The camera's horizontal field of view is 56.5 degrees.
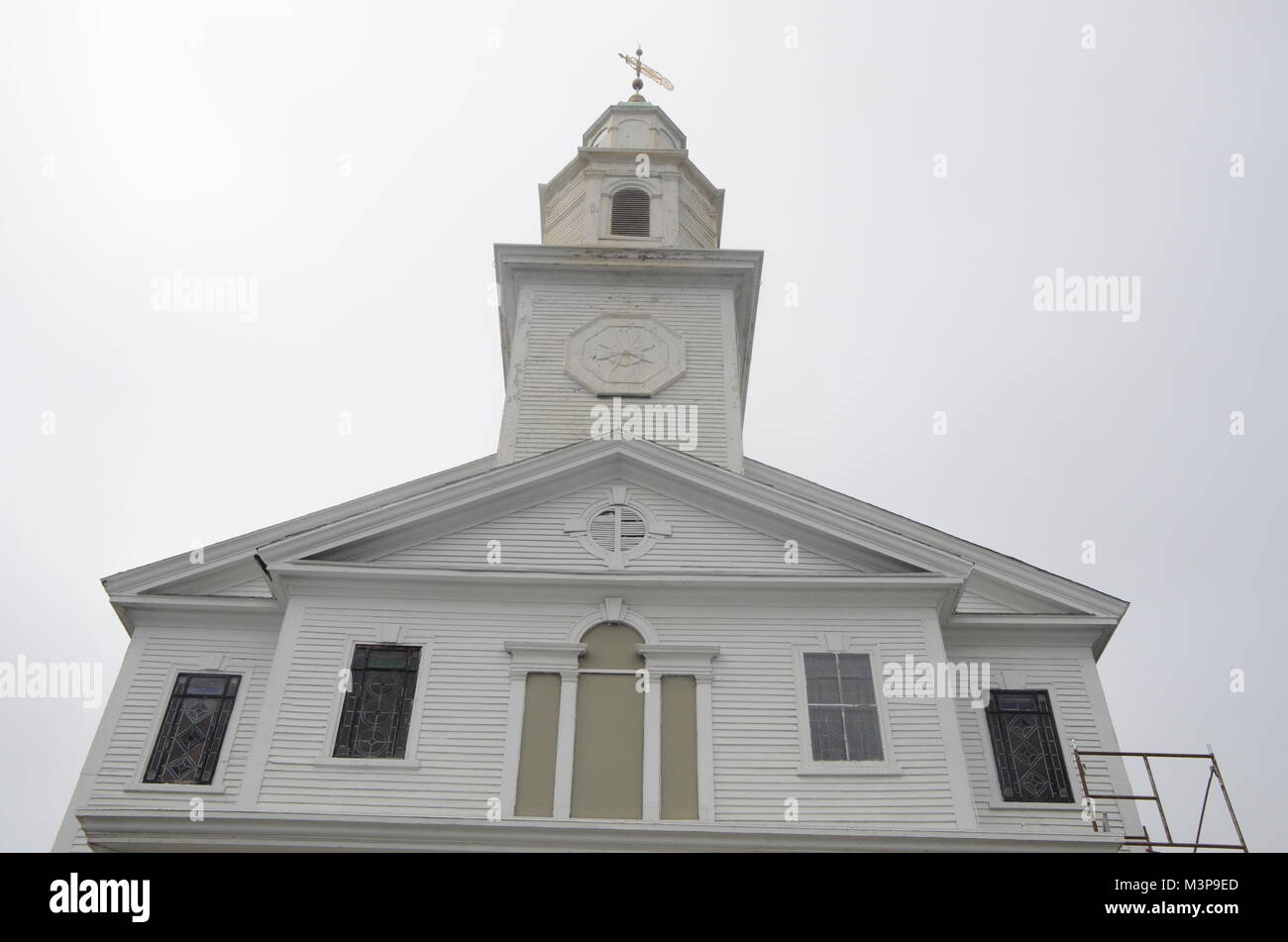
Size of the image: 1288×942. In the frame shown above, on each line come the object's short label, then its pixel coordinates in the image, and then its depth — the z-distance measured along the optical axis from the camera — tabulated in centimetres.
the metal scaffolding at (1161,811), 1359
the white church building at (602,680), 1342
